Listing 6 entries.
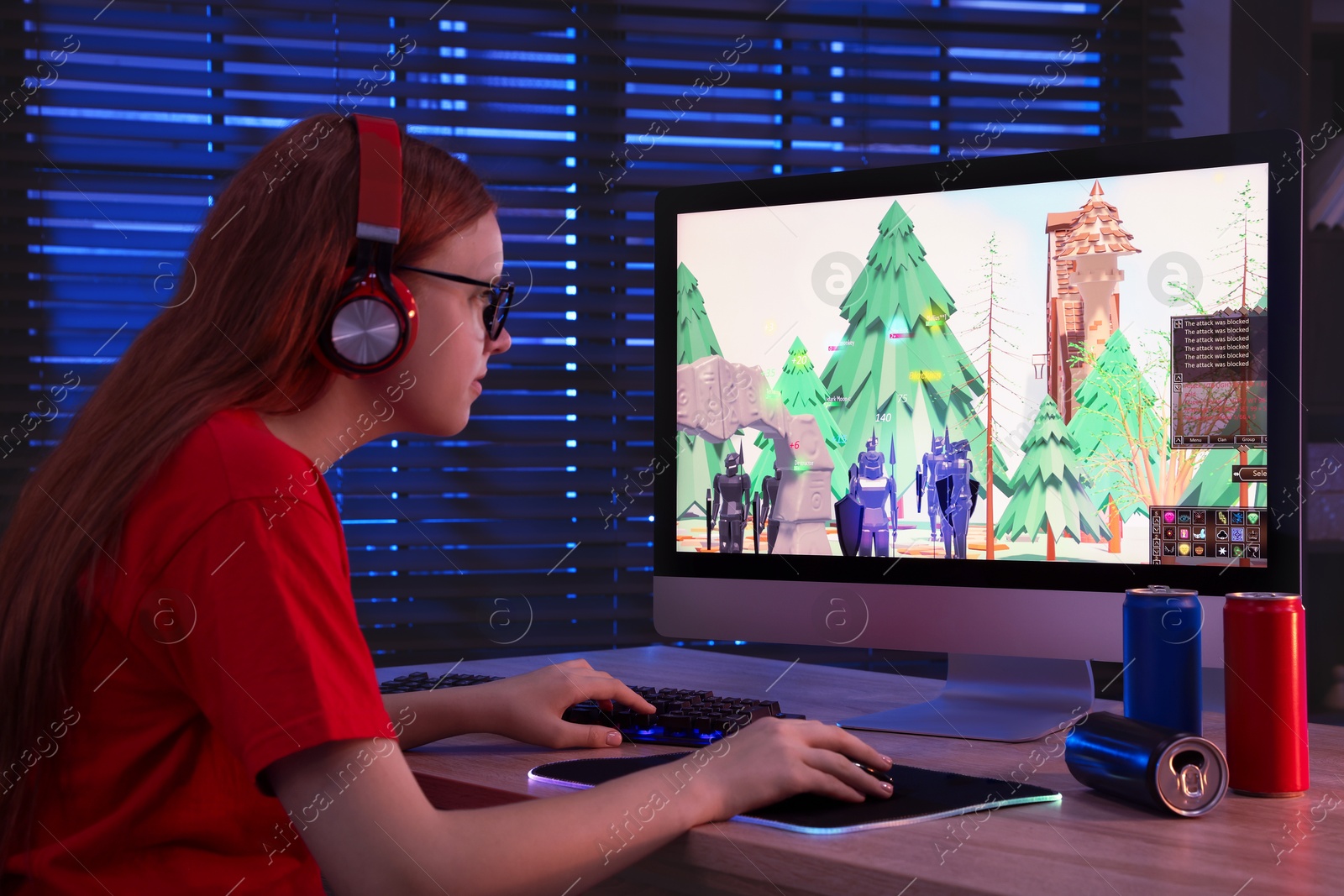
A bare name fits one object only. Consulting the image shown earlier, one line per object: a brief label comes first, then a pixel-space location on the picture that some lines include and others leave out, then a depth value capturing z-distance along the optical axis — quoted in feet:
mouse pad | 2.48
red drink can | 2.73
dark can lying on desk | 2.56
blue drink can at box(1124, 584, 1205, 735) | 2.88
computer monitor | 3.36
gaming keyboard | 3.20
